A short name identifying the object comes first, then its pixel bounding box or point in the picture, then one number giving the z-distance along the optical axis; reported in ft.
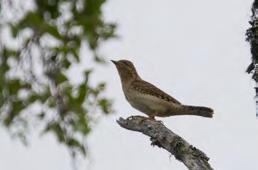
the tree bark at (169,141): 39.68
